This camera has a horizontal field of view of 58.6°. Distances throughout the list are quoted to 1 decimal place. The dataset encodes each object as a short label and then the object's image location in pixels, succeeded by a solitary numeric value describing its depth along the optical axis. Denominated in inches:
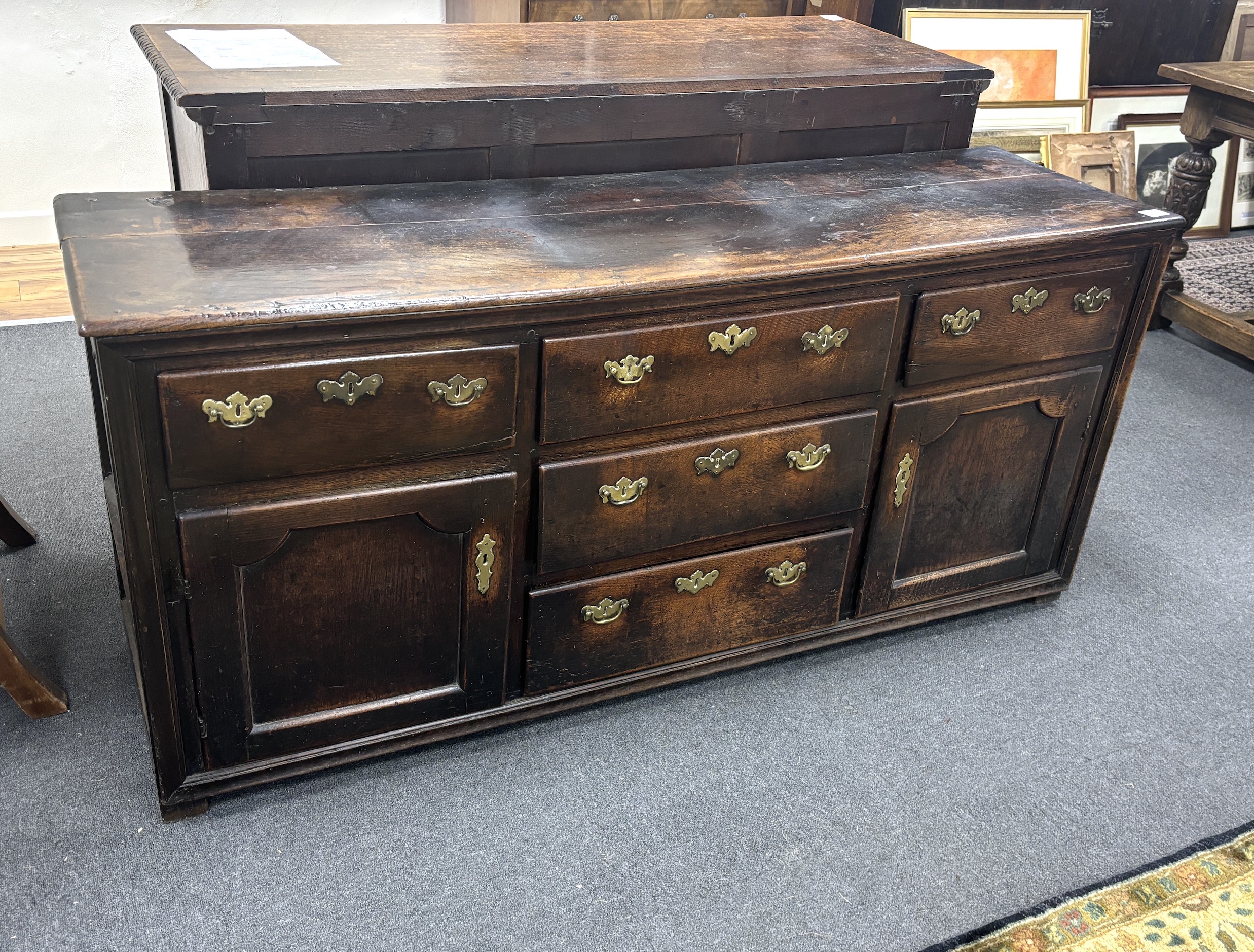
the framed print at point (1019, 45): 151.8
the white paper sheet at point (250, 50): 75.8
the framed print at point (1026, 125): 155.4
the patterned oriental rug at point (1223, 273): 150.4
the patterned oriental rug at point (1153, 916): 65.8
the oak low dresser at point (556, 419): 58.9
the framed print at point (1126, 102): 164.9
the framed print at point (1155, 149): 167.8
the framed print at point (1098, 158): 153.3
